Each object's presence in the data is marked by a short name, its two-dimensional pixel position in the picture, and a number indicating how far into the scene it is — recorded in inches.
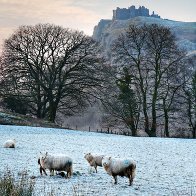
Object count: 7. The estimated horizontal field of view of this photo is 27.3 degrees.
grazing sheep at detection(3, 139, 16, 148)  1025.5
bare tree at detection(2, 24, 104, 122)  1930.4
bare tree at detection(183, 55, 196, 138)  2105.1
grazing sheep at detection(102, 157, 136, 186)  594.2
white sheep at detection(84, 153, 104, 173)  758.5
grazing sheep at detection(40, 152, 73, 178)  638.5
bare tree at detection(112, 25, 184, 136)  1873.8
